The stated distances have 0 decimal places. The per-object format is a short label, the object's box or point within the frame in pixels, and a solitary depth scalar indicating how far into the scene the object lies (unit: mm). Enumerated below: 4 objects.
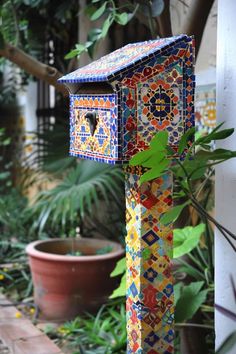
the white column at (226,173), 1988
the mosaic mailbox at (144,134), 1980
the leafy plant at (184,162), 1710
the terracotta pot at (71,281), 3848
